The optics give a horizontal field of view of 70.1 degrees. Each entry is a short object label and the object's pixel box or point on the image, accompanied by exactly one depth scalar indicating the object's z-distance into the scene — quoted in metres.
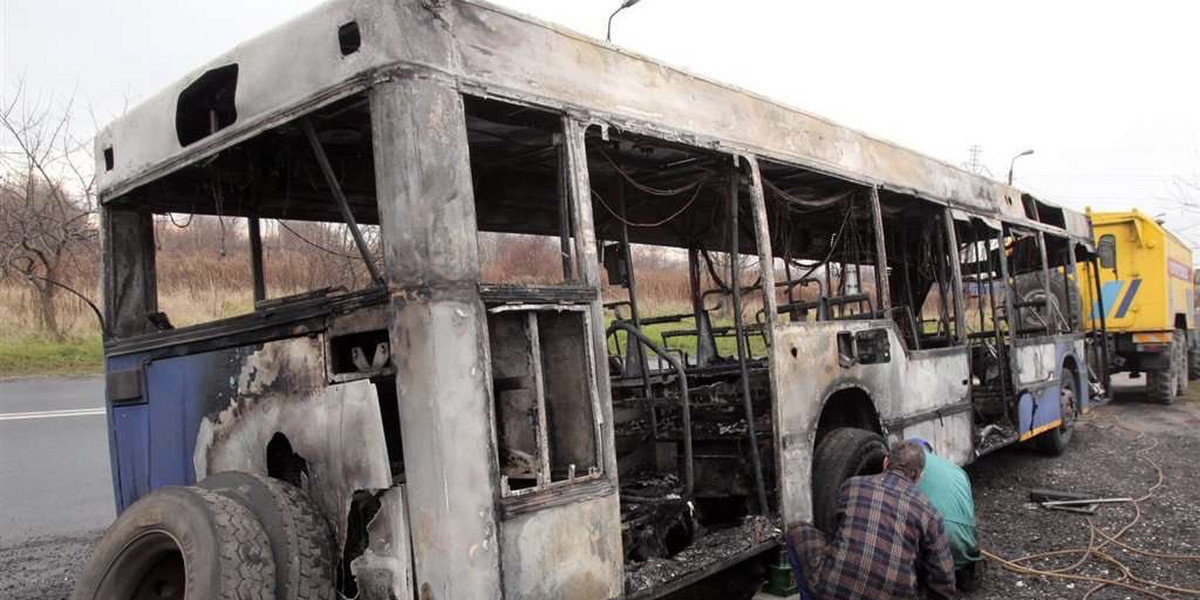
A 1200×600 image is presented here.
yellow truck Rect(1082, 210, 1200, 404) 13.41
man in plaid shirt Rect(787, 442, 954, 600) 3.82
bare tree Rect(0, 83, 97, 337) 17.22
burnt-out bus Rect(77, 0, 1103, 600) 2.90
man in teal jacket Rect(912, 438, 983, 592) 4.99
